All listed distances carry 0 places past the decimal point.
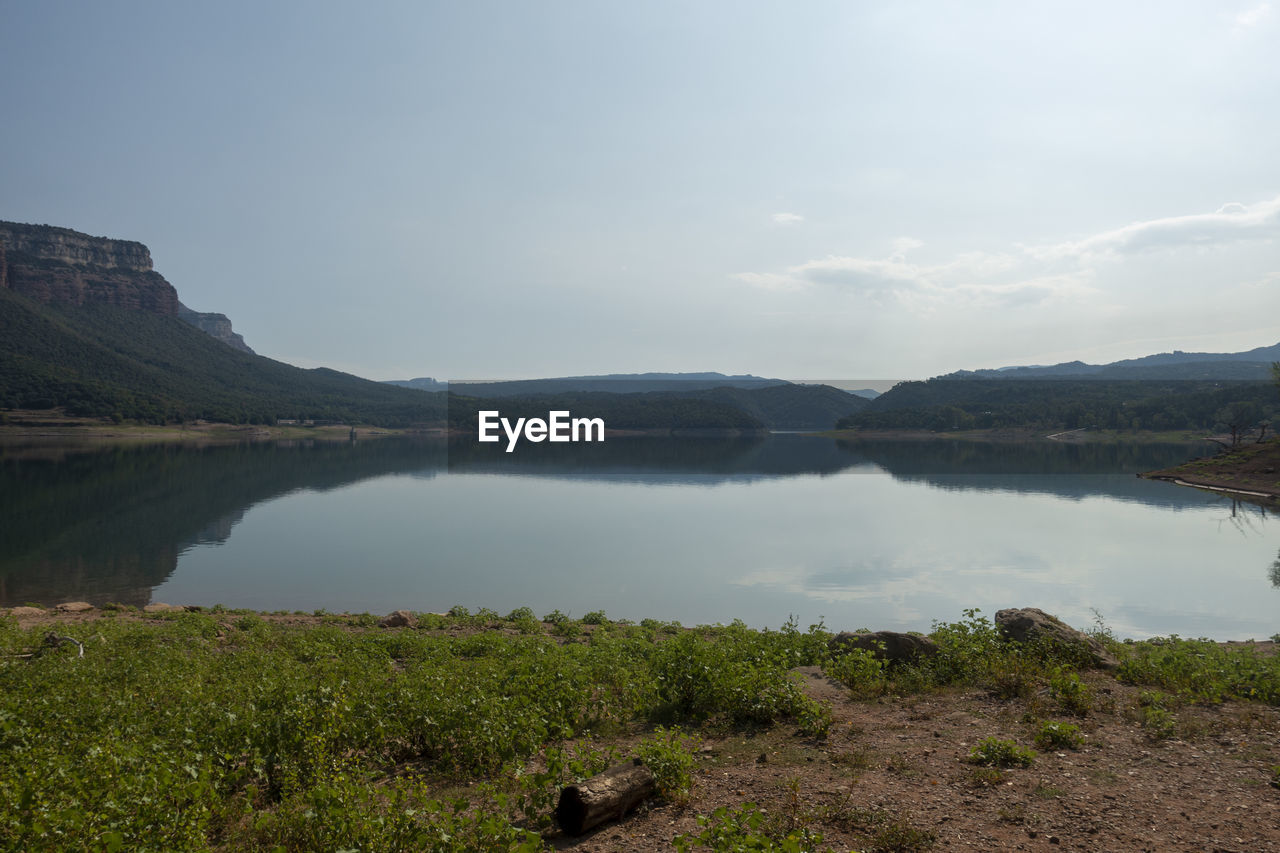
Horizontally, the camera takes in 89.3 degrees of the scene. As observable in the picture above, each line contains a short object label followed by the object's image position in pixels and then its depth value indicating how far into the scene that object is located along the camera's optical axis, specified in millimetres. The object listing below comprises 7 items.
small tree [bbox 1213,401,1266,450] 90000
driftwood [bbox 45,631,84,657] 11162
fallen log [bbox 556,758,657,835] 5402
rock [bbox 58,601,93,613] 17202
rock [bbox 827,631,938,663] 10562
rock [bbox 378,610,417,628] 16578
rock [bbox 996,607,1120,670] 10027
